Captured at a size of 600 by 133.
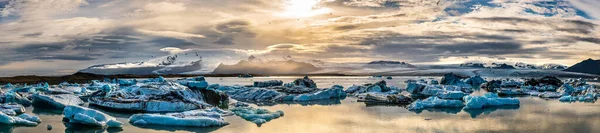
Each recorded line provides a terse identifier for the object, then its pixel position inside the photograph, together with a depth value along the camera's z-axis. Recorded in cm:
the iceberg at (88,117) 1394
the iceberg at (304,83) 3441
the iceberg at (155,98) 1812
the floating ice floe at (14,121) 1434
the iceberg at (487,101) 2144
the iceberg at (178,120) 1429
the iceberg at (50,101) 2000
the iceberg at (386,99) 2425
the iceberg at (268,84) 3772
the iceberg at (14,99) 2148
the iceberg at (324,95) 2586
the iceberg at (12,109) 1658
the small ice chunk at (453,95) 2476
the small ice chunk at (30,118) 1509
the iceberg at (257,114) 1585
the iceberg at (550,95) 2862
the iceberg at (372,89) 3111
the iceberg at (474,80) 4571
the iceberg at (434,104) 2080
